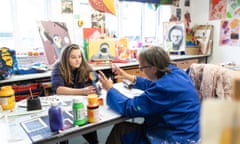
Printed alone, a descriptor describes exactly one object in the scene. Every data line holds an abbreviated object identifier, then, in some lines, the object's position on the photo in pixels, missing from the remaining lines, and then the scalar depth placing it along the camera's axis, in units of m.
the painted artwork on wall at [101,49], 3.40
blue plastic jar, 1.19
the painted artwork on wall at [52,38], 3.04
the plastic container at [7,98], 1.50
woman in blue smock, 1.38
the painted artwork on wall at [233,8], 4.09
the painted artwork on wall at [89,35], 3.44
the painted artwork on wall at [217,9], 4.30
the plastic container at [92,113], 1.33
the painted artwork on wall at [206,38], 4.52
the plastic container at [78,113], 1.27
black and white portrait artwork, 4.31
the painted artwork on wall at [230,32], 4.14
